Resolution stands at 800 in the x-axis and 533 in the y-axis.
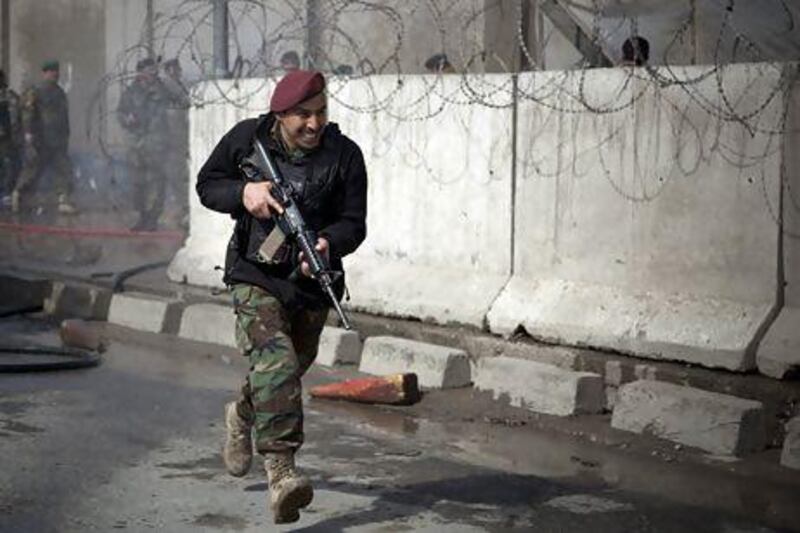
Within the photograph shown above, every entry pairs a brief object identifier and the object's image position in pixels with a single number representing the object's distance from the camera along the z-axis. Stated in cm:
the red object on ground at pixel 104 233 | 1373
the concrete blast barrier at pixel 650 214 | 760
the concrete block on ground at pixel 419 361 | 858
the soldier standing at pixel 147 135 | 1648
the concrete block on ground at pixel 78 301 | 1171
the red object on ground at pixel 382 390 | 816
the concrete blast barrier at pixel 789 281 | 730
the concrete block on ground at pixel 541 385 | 777
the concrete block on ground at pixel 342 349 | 937
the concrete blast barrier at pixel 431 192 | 914
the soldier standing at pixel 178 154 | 1680
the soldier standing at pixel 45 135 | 1939
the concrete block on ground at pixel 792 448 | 670
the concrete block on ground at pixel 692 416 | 694
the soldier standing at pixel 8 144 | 1991
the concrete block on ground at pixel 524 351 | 827
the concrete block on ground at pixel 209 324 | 1034
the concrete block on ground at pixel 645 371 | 772
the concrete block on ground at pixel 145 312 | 1083
